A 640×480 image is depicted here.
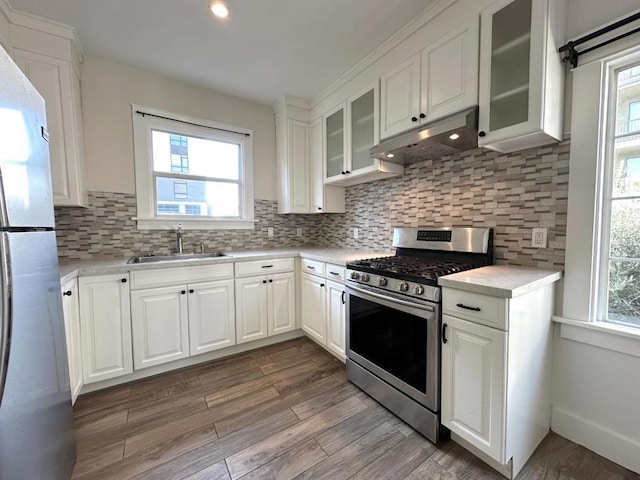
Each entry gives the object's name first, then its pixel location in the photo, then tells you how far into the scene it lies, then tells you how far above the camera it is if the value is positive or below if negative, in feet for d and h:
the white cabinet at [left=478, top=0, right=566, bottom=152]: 4.47 +2.59
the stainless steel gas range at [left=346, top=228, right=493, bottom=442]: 4.92 -1.88
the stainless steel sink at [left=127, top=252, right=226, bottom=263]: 7.88 -0.90
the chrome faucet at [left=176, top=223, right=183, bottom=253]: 8.72 -0.31
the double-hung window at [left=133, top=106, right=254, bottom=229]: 8.41 +1.83
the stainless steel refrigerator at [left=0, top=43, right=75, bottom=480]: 2.63 -0.82
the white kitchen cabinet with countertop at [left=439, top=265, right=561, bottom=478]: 4.07 -2.17
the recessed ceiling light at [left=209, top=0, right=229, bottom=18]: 5.61 +4.55
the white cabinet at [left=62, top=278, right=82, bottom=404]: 5.42 -2.12
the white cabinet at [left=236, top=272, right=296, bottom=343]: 8.21 -2.46
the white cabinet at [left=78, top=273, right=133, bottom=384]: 6.18 -2.30
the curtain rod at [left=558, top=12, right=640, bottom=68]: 4.11 +2.96
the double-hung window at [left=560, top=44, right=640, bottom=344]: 4.48 +0.45
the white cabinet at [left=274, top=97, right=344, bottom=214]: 9.82 +2.31
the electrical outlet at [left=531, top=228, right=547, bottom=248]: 5.25 -0.24
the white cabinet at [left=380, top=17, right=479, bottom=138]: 5.26 +3.06
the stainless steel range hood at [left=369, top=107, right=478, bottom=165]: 5.18 +1.81
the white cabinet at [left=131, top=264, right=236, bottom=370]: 6.84 -2.26
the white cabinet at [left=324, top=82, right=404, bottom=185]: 7.57 +2.57
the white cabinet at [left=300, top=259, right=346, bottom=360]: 7.37 -2.31
